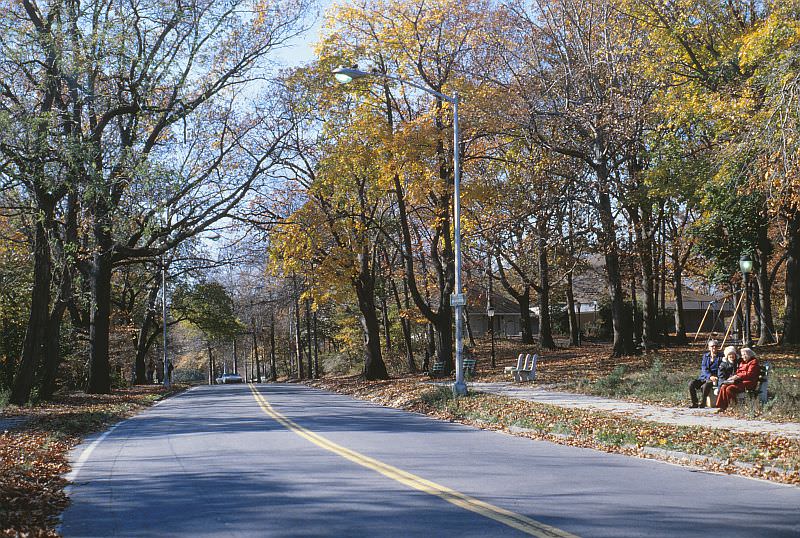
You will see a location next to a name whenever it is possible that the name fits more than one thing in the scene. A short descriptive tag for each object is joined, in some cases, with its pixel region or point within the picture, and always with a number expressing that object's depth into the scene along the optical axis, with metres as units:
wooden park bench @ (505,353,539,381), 25.92
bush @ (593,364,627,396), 20.91
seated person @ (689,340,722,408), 16.17
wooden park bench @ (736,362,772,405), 14.94
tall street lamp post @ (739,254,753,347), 21.92
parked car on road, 71.75
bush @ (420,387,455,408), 20.31
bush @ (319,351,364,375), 55.00
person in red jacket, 14.76
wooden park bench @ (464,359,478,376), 30.19
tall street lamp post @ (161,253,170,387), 35.16
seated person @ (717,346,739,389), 15.77
